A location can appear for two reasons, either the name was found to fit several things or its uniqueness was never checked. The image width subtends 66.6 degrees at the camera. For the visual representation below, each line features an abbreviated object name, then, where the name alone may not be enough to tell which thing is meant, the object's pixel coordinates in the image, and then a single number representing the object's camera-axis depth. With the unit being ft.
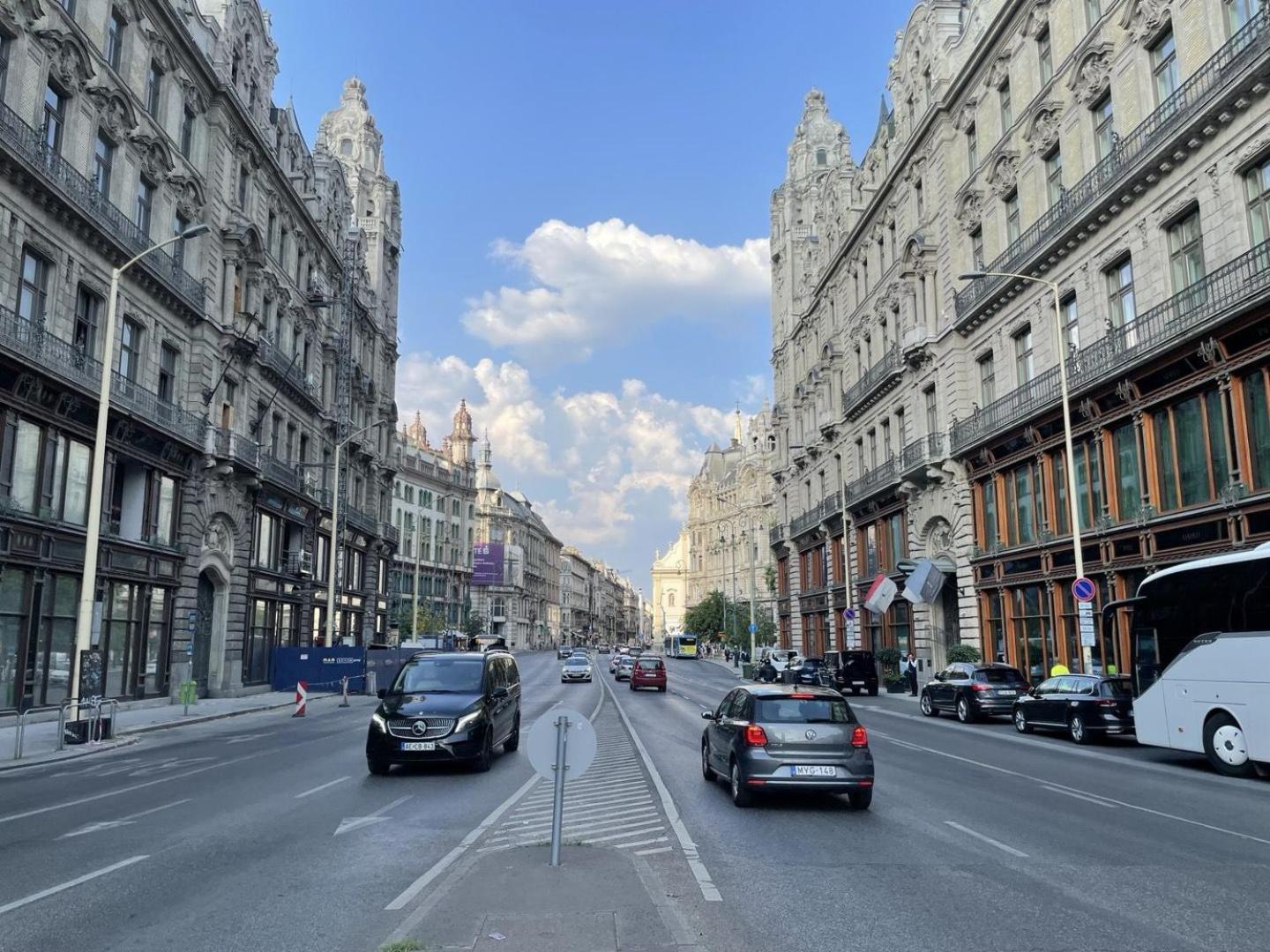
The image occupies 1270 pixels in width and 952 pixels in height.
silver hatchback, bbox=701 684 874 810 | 37.91
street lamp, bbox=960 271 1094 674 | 80.43
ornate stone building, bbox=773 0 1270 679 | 77.10
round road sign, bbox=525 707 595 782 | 25.34
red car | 136.05
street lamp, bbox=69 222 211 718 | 65.46
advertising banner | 284.82
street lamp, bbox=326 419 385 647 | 124.57
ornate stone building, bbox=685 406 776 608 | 429.38
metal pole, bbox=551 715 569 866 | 25.08
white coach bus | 50.44
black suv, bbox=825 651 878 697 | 131.75
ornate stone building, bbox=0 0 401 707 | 79.61
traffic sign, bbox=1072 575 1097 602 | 76.23
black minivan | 46.91
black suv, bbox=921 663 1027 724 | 86.22
